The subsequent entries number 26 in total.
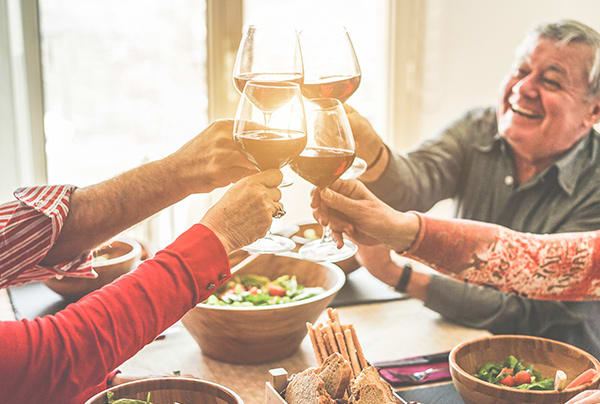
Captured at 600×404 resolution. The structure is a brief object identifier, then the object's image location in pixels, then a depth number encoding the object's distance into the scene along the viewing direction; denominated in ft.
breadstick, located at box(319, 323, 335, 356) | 4.17
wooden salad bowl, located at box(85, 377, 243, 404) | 3.48
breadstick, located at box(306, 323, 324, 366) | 4.11
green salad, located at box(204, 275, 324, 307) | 5.20
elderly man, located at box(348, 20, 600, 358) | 6.03
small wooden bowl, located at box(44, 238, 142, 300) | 5.98
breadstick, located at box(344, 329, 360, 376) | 4.04
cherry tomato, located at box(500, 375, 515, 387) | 4.19
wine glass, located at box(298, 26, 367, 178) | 4.30
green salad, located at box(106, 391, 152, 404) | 3.39
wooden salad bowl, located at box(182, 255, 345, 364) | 4.76
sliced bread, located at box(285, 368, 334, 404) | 3.43
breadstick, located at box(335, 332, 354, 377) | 4.10
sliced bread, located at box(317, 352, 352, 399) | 3.60
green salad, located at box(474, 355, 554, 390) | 4.17
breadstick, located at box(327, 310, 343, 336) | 4.19
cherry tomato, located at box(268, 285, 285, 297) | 5.53
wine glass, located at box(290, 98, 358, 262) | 4.06
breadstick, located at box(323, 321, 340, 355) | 4.14
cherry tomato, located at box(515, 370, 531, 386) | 4.22
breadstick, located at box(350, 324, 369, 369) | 4.04
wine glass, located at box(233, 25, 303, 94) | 3.91
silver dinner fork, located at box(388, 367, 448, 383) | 4.68
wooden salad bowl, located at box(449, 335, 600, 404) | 3.79
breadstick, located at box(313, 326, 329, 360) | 4.13
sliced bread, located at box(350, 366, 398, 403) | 3.44
